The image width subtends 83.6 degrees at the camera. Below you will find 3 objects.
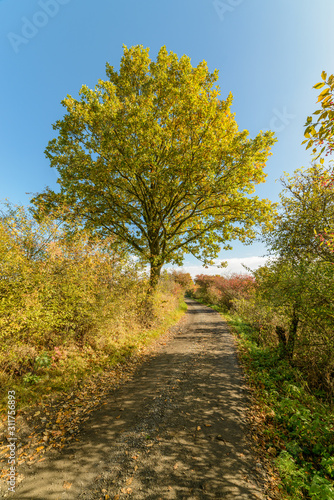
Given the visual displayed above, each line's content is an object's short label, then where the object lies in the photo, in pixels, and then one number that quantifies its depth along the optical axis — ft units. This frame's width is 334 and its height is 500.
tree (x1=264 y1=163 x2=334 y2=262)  21.16
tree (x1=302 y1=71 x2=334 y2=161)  7.04
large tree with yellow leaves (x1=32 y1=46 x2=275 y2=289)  32.55
